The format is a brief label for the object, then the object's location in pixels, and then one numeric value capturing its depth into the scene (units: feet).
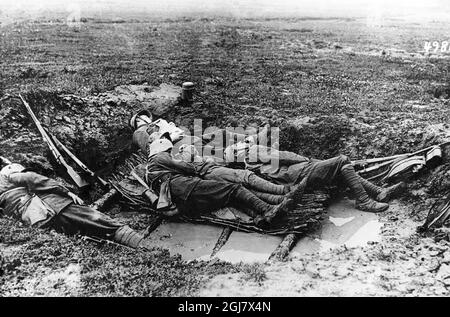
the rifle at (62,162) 23.98
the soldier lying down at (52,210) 20.95
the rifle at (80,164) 24.56
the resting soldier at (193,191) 22.34
